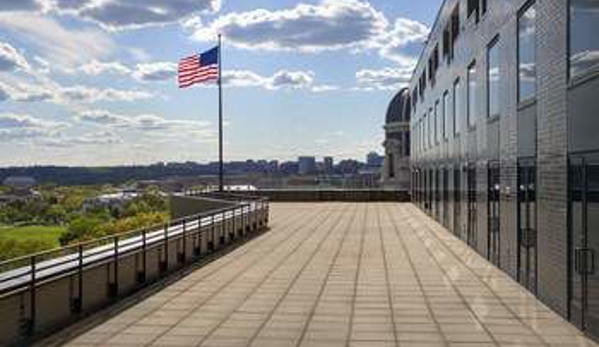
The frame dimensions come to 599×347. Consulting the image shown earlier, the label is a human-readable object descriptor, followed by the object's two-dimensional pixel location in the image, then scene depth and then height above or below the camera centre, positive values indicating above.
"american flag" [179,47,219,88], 40.75 +5.06
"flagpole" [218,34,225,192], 47.47 +2.51
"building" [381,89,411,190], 110.25 +4.93
